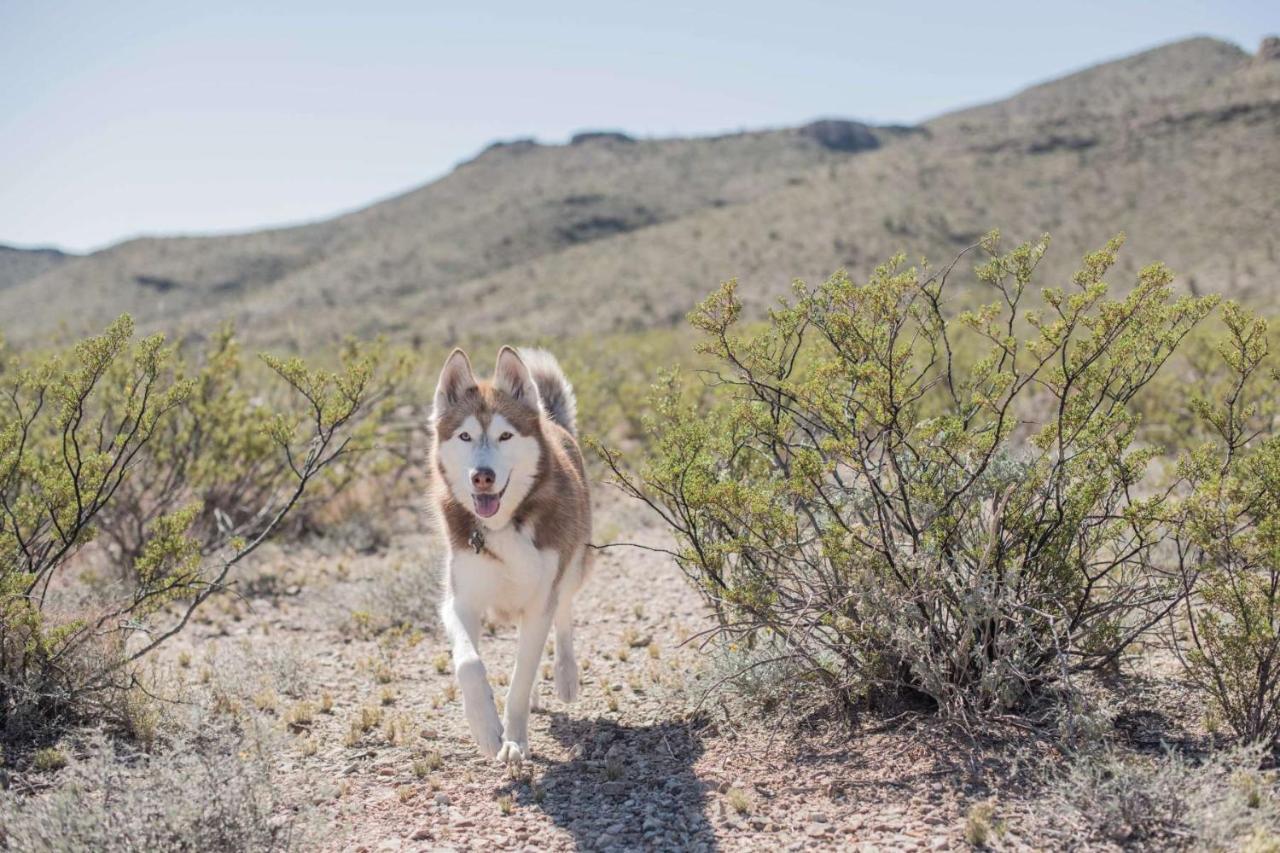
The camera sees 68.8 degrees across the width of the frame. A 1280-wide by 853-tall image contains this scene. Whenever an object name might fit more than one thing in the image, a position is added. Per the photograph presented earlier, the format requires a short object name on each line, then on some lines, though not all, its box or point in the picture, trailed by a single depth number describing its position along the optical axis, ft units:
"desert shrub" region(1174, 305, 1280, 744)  13.38
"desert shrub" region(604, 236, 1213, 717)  14.70
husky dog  15.99
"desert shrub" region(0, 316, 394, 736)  16.70
